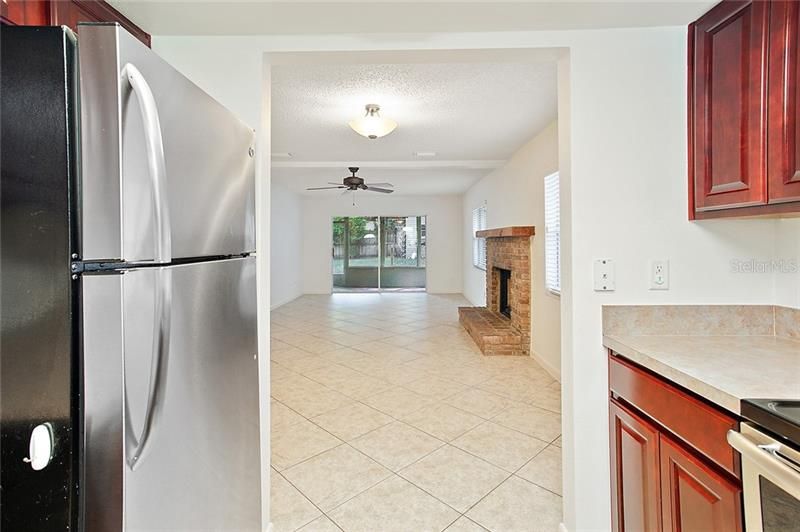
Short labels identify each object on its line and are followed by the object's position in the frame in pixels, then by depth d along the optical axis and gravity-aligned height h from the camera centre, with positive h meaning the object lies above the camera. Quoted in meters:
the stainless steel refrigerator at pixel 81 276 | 0.79 -0.02
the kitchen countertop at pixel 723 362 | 1.00 -0.33
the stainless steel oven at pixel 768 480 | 0.80 -0.49
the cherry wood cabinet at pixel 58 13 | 1.04 +0.79
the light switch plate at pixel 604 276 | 1.57 -0.06
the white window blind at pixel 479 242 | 7.09 +0.40
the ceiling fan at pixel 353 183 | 5.29 +1.15
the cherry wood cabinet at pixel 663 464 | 1.00 -0.62
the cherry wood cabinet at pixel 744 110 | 1.17 +0.51
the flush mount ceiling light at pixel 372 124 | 3.11 +1.15
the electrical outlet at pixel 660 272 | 1.56 -0.05
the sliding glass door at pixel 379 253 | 9.93 +0.27
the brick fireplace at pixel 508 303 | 4.34 -0.53
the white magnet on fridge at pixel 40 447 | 0.80 -0.38
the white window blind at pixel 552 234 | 3.63 +0.27
